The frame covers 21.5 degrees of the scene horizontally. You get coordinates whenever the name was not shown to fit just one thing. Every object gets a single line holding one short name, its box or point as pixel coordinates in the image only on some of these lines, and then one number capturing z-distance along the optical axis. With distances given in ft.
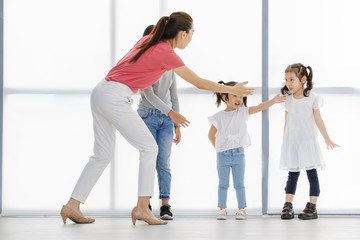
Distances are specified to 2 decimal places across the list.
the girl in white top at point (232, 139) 19.04
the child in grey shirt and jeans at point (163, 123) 18.50
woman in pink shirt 15.63
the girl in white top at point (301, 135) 18.97
